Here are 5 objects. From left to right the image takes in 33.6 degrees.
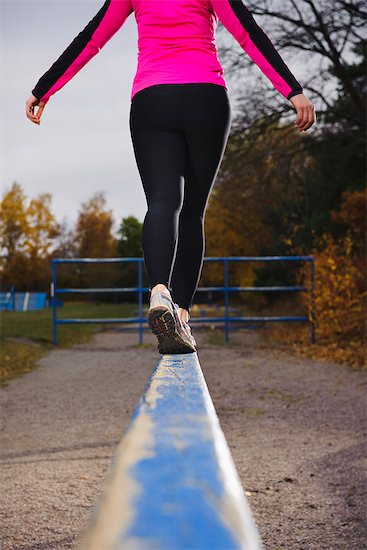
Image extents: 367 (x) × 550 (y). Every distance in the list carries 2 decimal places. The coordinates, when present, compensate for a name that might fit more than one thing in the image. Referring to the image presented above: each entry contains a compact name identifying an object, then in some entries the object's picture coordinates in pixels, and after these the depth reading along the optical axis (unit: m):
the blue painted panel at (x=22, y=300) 31.73
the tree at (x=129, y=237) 39.44
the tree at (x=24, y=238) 35.09
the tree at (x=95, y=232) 39.34
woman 2.00
